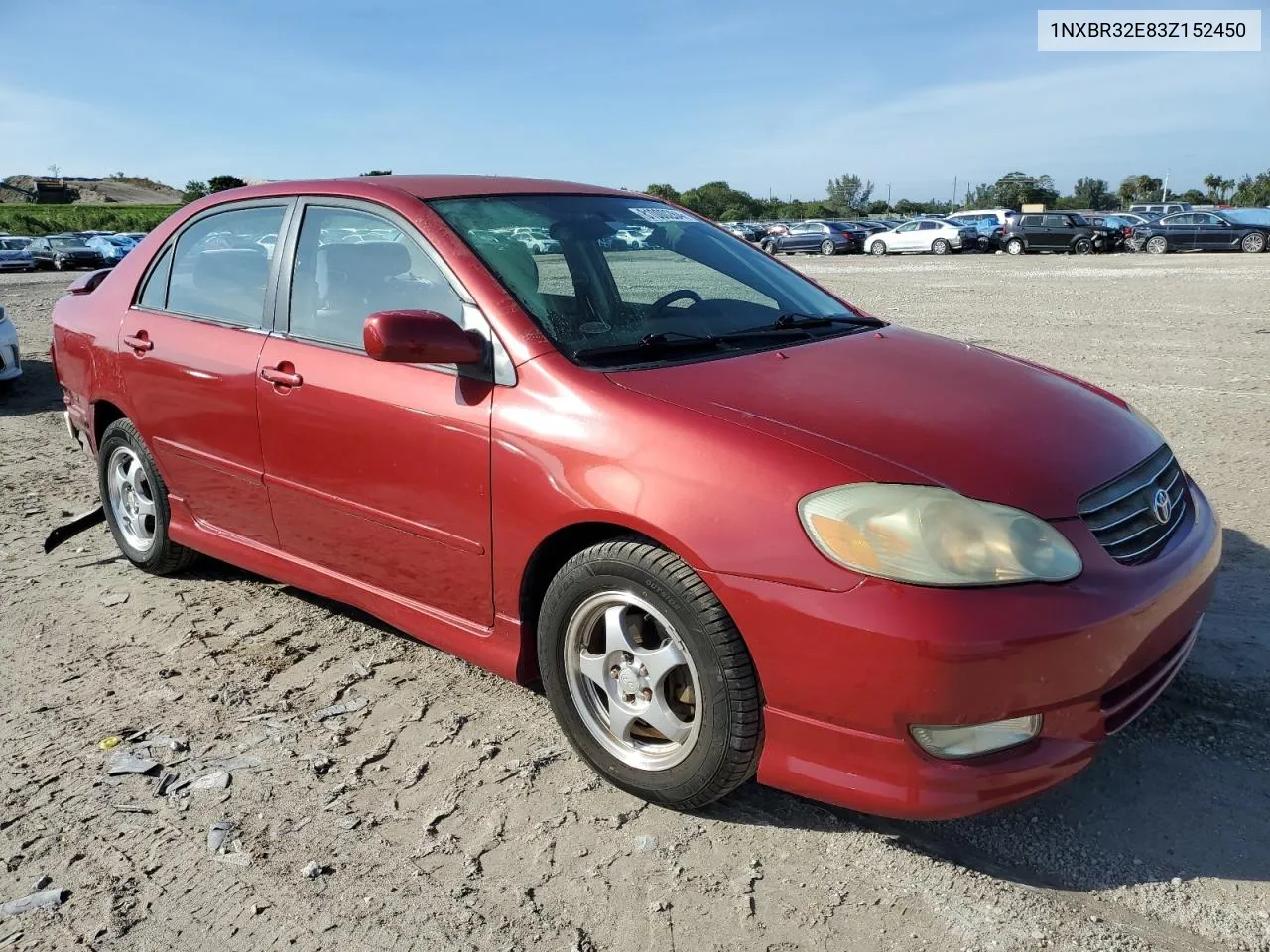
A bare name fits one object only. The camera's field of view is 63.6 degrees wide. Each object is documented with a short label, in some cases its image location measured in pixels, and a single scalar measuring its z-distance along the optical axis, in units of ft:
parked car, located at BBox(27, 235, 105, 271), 117.91
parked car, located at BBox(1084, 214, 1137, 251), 109.60
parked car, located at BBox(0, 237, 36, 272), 113.80
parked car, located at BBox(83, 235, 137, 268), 116.98
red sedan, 7.50
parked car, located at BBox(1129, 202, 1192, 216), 163.80
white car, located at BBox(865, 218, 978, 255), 119.55
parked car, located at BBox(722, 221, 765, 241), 145.82
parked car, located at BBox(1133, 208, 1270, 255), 99.40
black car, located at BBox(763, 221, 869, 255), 130.11
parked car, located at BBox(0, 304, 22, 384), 29.58
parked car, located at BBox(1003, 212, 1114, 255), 110.63
